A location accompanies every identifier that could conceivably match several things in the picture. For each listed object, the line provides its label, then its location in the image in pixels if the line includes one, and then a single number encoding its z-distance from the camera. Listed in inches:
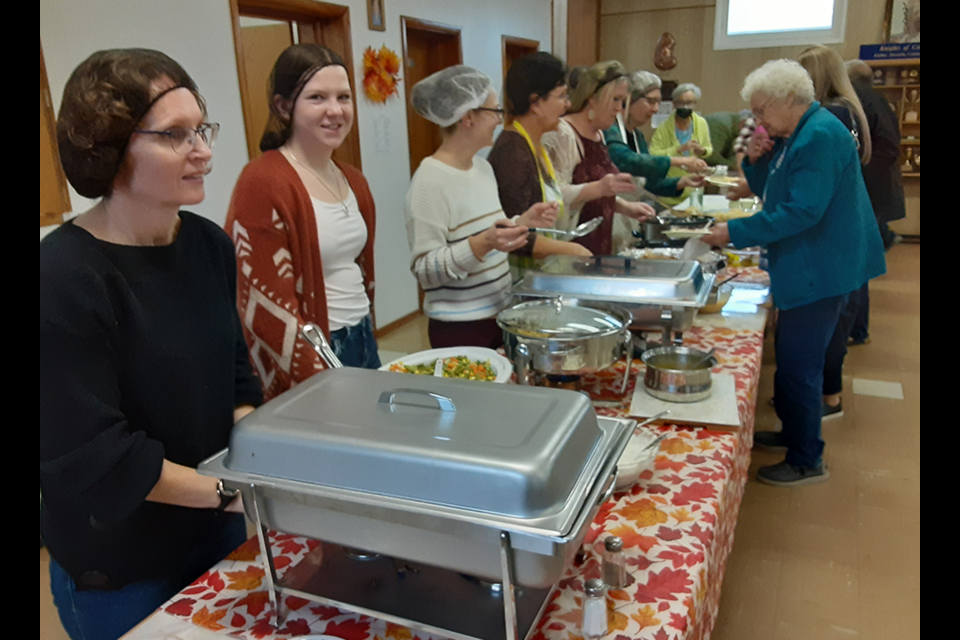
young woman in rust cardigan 44.6
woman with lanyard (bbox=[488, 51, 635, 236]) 69.4
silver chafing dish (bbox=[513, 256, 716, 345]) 56.9
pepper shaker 31.0
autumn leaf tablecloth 29.2
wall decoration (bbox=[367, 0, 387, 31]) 128.5
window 215.3
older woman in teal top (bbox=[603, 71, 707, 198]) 112.5
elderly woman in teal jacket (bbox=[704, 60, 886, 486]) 69.1
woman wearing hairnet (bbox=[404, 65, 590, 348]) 60.6
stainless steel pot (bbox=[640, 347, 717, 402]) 49.3
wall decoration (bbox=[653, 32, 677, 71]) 233.8
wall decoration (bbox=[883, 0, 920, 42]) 206.1
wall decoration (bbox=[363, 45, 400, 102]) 129.2
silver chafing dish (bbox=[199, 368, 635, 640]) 23.6
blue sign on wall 206.8
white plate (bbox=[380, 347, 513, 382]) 51.5
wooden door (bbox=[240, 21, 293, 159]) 129.4
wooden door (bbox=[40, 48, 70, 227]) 69.0
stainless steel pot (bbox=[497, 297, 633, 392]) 45.8
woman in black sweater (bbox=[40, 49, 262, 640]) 27.1
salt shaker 27.7
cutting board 46.9
